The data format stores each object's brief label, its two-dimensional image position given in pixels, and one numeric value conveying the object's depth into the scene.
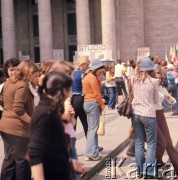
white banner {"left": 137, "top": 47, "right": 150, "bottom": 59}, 31.65
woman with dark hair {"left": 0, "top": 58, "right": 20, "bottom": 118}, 7.02
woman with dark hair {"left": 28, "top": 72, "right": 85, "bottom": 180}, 4.05
